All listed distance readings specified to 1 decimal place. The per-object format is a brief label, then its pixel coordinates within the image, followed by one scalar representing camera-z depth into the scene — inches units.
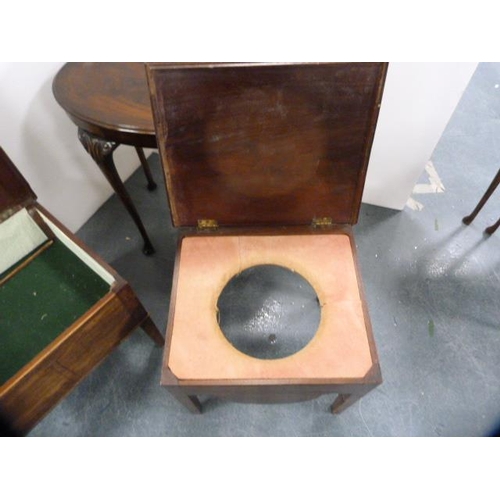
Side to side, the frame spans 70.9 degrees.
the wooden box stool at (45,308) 30.5
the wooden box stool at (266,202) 25.7
